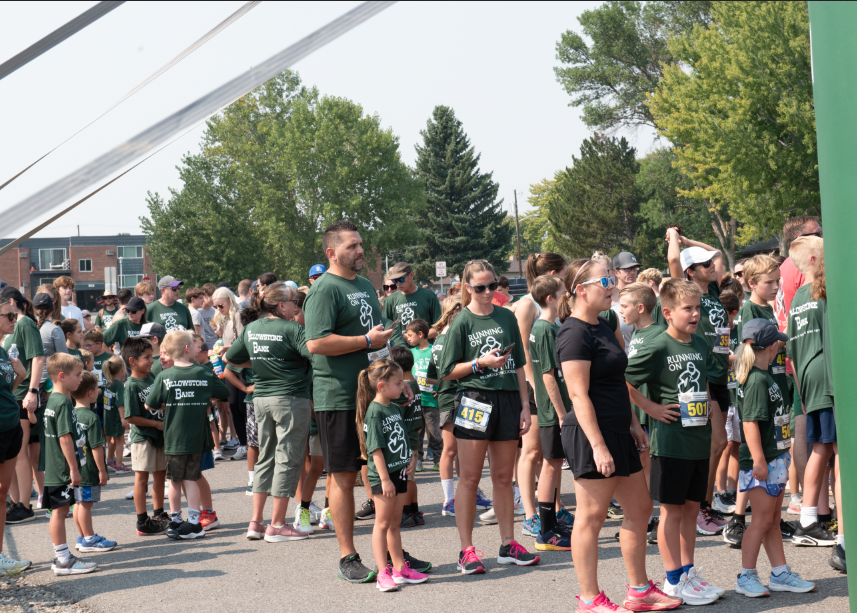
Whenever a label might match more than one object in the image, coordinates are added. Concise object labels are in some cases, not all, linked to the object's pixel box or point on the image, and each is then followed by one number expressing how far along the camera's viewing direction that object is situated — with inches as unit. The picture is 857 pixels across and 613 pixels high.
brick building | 3405.5
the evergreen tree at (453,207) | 2748.5
